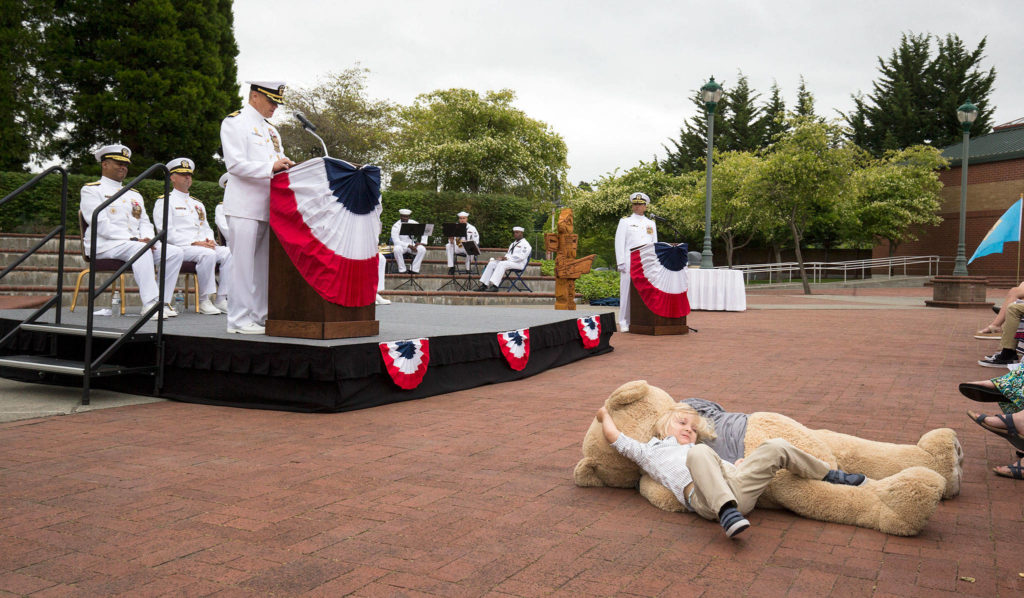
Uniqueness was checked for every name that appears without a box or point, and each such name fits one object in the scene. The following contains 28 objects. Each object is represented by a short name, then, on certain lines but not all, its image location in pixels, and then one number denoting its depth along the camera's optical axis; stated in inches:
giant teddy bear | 122.0
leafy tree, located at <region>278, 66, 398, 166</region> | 1471.5
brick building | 1362.0
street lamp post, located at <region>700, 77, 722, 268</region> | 731.4
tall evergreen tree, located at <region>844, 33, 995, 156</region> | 1873.8
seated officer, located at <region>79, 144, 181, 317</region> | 301.7
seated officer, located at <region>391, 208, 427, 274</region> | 781.9
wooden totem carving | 505.0
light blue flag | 422.9
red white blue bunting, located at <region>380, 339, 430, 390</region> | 224.5
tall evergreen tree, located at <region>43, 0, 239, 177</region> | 914.1
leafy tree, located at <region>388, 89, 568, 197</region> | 1640.0
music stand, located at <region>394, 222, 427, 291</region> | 729.0
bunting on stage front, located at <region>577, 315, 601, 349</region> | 352.1
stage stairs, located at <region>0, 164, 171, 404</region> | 211.2
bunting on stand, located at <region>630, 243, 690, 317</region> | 445.1
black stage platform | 211.3
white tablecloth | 685.9
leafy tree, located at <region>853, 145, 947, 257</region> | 1342.3
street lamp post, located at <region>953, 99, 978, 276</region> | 819.4
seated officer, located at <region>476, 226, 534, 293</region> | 725.9
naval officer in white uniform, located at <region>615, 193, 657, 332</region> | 471.8
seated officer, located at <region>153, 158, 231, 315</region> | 319.0
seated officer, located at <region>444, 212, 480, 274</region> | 799.7
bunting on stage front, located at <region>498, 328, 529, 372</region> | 278.5
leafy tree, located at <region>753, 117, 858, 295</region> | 1012.5
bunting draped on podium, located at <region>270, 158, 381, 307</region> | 227.1
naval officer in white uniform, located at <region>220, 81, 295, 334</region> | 242.1
